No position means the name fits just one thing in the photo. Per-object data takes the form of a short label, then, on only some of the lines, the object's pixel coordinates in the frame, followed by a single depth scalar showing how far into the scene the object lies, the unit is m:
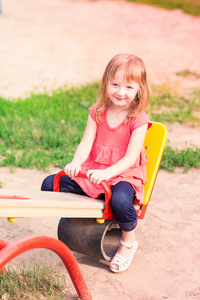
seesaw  2.07
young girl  2.47
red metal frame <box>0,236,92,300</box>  1.84
